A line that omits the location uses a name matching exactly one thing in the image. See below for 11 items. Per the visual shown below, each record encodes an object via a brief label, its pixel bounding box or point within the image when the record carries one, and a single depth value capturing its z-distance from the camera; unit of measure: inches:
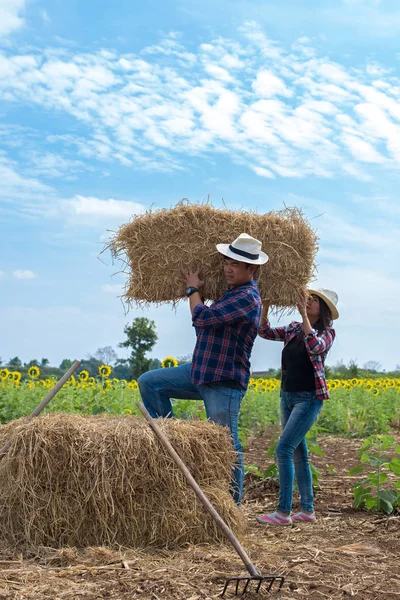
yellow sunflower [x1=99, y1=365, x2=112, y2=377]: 402.2
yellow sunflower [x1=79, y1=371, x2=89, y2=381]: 455.2
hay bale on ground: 175.8
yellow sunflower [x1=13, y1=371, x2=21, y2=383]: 438.0
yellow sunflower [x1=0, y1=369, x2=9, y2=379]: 430.5
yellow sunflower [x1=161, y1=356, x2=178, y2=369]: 378.8
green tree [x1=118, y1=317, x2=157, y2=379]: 989.8
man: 191.5
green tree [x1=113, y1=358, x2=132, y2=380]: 1300.4
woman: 208.8
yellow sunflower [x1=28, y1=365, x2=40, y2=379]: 443.6
